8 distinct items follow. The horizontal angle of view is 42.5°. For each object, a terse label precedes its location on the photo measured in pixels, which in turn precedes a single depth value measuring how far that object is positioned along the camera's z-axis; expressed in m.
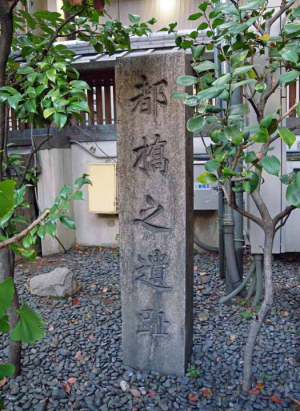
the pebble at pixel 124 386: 2.63
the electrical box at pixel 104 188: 5.75
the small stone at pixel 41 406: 2.41
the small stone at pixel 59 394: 2.53
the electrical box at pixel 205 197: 5.47
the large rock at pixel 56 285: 4.16
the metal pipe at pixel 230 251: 3.91
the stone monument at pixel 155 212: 2.65
